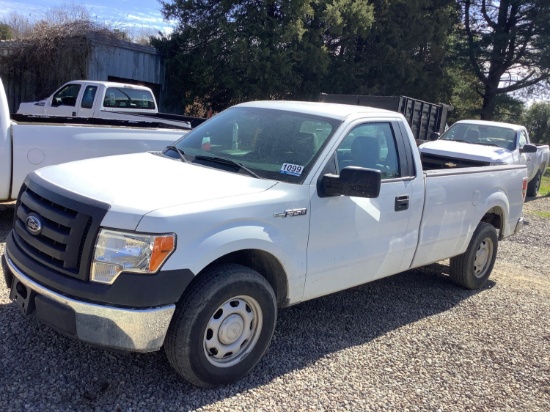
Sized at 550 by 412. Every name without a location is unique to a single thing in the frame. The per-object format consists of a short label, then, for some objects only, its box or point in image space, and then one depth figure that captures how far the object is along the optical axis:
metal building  19.02
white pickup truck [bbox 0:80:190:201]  6.63
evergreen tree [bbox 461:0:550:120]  26.61
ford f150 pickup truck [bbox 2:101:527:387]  3.25
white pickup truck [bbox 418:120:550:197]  11.56
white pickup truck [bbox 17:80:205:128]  13.11
